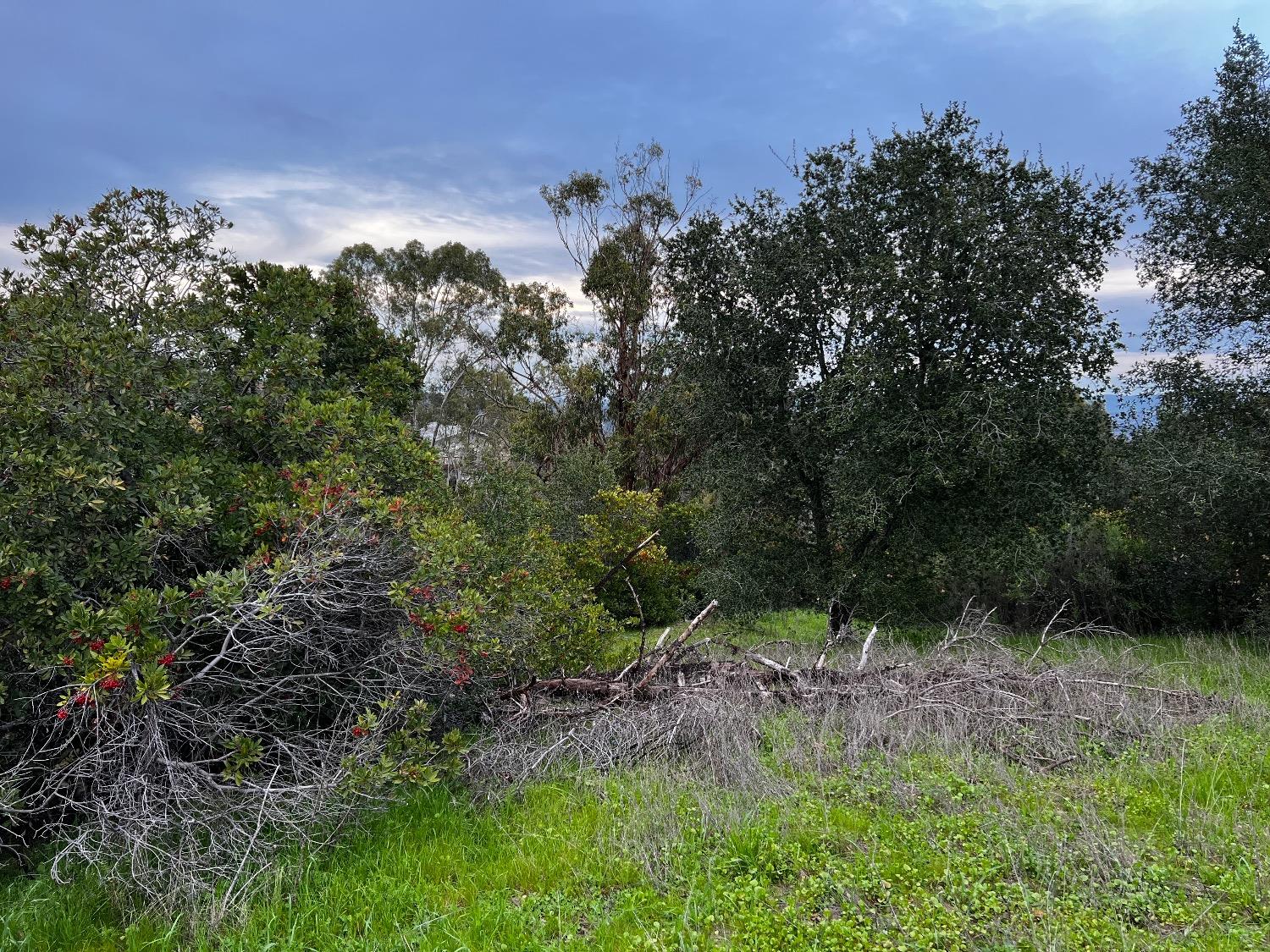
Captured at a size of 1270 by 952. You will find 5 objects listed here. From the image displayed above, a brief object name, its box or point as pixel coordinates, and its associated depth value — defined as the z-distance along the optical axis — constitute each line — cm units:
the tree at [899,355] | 920
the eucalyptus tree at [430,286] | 3056
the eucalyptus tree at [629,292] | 2261
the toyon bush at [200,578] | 390
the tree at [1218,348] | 943
